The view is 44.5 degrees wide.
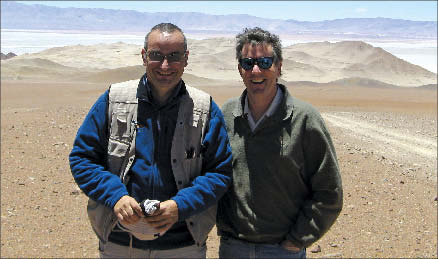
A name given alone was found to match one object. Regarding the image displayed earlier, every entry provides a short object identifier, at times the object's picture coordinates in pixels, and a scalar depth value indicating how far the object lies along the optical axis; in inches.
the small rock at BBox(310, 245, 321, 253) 202.1
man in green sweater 94.0
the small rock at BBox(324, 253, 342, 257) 200.7
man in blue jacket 91.2
